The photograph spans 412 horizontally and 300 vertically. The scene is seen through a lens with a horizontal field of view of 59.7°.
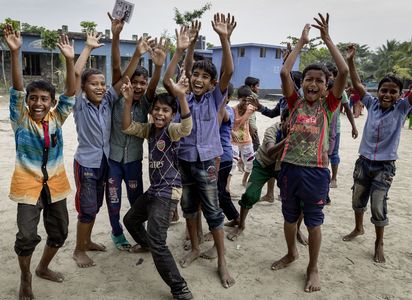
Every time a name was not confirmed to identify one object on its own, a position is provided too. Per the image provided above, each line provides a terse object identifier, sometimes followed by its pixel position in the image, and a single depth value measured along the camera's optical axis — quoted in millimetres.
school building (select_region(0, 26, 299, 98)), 26766
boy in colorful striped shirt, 2602
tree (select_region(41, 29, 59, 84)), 24894
